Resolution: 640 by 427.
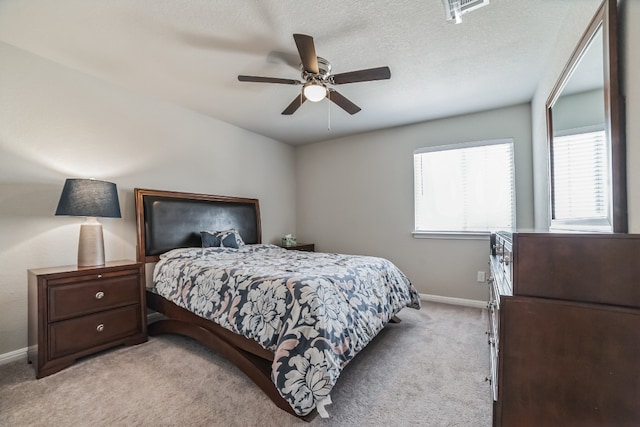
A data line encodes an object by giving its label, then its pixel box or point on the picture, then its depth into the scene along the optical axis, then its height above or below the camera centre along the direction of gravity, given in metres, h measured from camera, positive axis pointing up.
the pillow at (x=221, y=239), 3.15 -0.27
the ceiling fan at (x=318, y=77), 1.88 +1.04
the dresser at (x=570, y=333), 0.80 -0.39
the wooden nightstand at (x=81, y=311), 1.97 -0.73
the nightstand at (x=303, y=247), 4.17 -0.50
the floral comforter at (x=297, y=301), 1.50 -0.62
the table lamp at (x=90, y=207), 2.18 +0.09
